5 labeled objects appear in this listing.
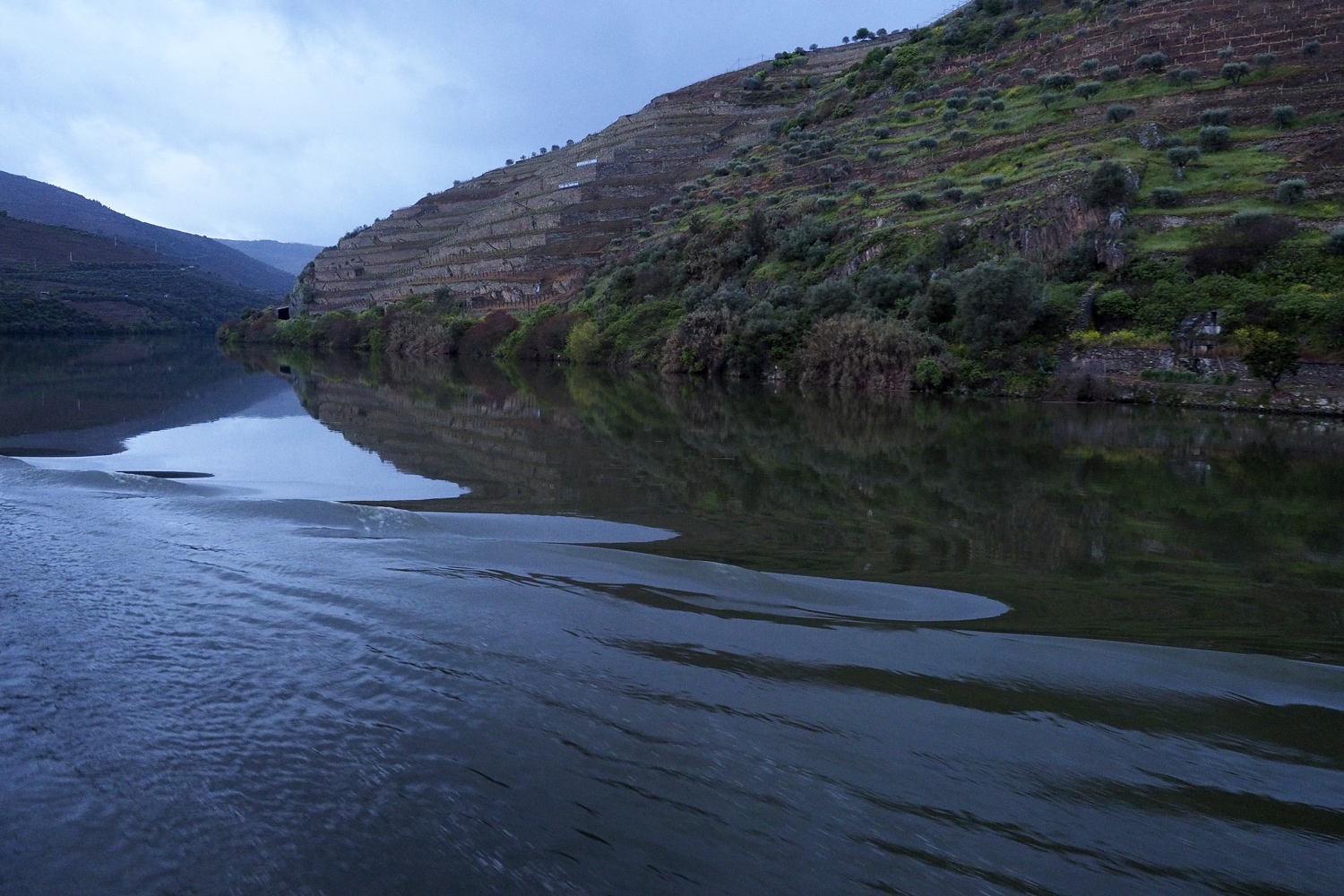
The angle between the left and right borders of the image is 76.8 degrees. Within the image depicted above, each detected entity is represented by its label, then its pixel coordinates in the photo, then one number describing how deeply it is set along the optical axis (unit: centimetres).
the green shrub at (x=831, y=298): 3384
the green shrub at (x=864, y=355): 2936
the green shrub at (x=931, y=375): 2805
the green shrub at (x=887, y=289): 3222
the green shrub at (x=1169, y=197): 2920
